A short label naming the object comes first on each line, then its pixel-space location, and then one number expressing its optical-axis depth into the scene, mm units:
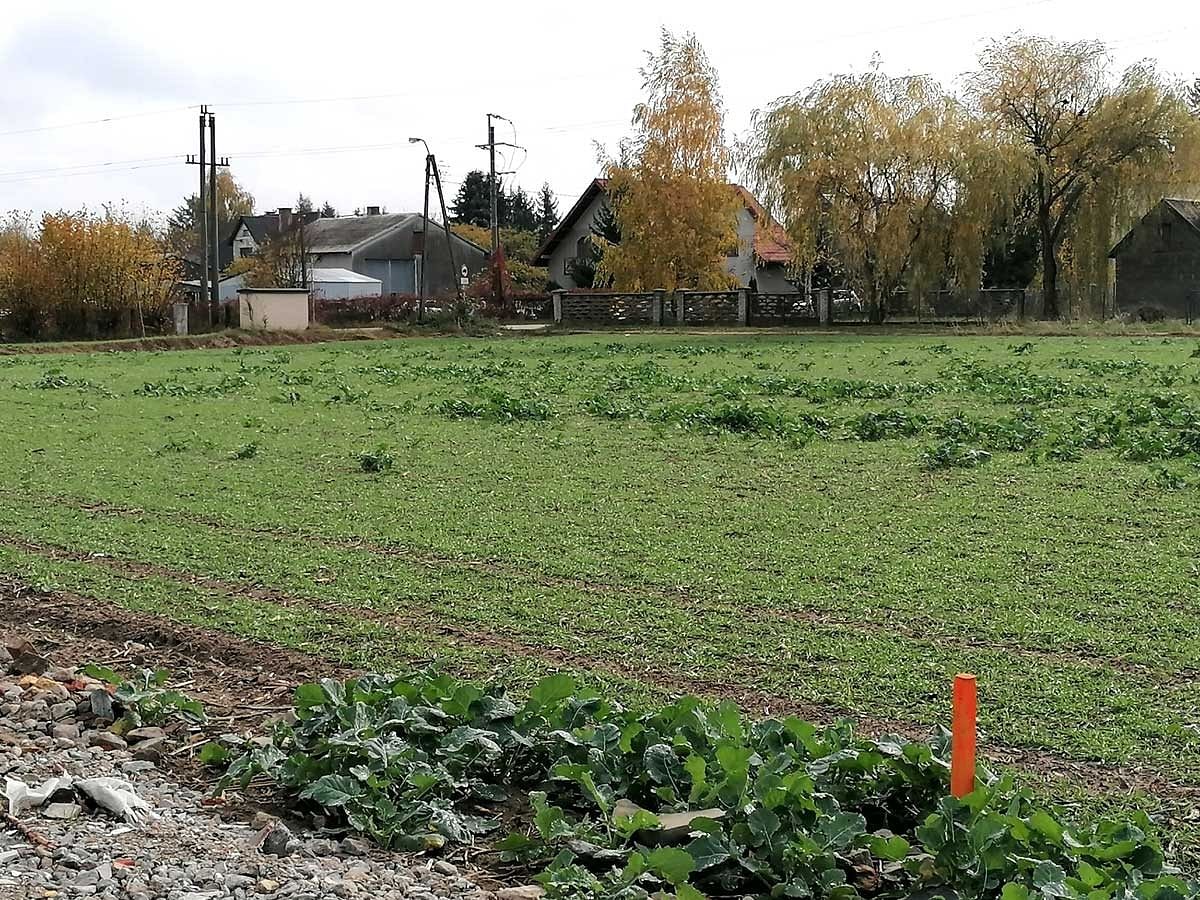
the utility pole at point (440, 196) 51688
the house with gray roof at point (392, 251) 83688
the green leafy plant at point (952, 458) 10867
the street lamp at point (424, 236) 49781
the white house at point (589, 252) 67688
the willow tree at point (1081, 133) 45062
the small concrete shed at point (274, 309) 46344
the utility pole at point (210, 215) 47594
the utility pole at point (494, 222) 53344
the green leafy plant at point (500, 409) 15461
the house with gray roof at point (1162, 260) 52438
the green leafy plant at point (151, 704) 4938
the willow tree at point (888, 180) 44281
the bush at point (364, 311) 51219
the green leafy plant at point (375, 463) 11586
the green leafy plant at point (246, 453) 12590
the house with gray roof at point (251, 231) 95438
